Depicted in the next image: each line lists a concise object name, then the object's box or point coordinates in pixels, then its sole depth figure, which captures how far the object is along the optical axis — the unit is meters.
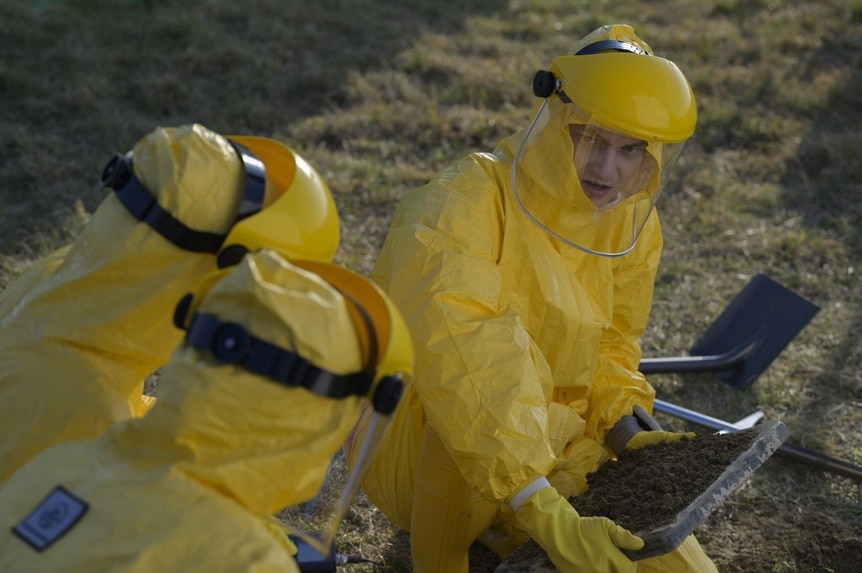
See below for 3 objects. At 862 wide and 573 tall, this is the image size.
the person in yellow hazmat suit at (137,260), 1.71
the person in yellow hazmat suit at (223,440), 1.41
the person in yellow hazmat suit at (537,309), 2.24
